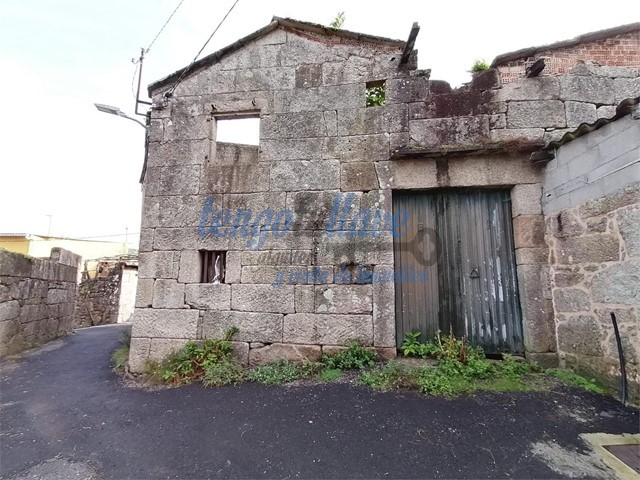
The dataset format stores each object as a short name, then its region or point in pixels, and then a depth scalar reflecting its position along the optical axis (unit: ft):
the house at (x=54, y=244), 48.98
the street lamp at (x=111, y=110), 19.06
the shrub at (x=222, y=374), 11.51
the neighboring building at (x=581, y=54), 13.08
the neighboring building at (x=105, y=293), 40.37
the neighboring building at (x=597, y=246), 9.02
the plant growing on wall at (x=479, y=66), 13.87
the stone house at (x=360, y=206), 12.53
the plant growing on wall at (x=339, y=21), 18.32
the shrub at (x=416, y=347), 12.13
